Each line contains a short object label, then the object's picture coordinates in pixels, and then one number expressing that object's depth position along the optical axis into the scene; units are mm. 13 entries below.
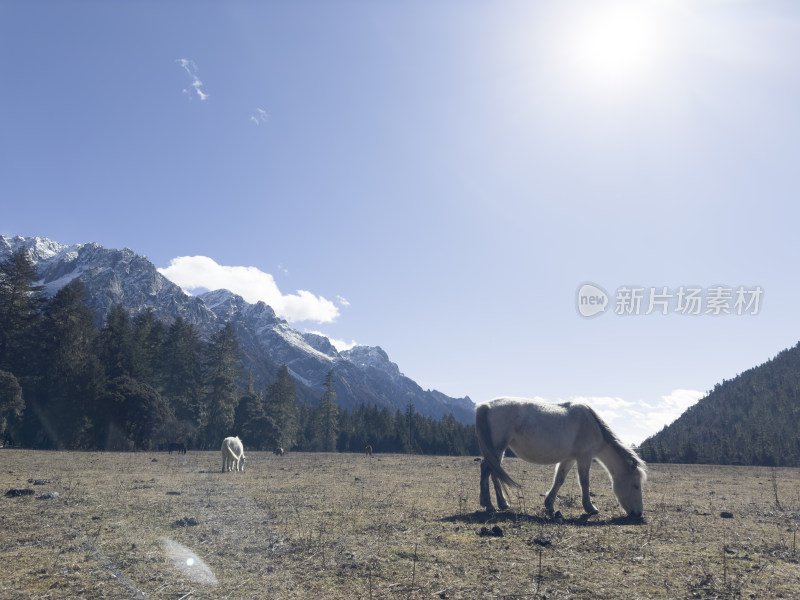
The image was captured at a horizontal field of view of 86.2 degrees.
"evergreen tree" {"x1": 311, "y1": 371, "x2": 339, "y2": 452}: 97750
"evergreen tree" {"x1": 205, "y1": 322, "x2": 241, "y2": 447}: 65812
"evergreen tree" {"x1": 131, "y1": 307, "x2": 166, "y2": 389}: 55622
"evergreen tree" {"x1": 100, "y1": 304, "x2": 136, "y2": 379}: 51094
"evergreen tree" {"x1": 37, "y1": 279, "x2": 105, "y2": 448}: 44781
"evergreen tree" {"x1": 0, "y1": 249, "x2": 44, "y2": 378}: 44088
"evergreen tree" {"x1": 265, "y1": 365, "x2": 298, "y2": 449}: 83062
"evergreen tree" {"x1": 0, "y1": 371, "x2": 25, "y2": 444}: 36312
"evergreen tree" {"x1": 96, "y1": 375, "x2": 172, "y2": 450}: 45978
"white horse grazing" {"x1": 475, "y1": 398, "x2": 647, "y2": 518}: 11039
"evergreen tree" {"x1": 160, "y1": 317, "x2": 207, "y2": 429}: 60719
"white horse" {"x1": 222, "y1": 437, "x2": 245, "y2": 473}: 24972
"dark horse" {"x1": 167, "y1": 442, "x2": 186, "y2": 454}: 44953
